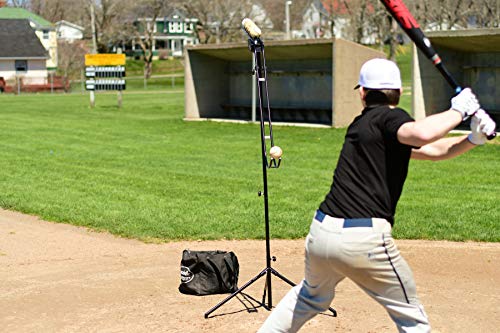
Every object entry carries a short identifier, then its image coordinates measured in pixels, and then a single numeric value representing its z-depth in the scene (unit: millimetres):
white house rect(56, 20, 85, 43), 104000
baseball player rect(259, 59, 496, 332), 4641
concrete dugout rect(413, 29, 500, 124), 22591
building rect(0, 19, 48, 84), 74688
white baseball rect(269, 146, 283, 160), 6342
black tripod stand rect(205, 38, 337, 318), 6914
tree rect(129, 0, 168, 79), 84750
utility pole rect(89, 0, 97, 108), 37206
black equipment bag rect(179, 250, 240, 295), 7734
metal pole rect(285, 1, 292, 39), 38906
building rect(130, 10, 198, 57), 100188
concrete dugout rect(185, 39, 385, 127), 24606
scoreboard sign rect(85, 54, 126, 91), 36344
